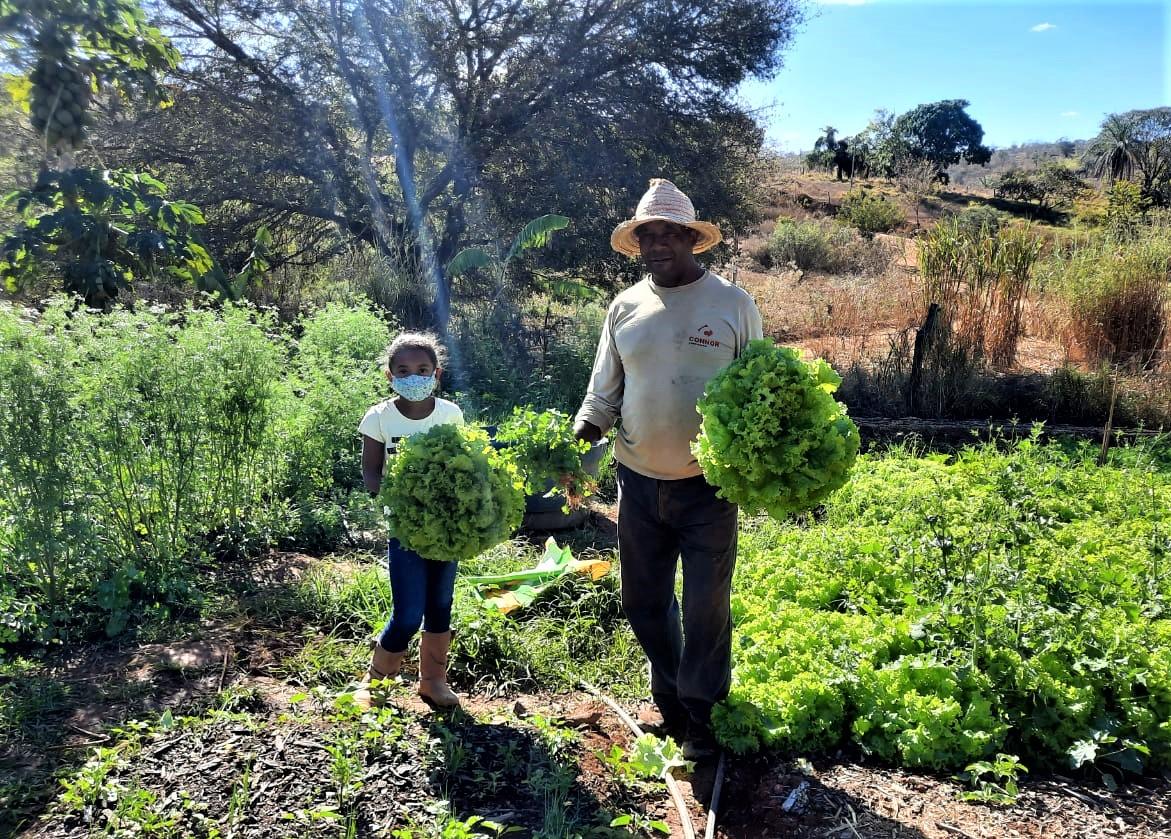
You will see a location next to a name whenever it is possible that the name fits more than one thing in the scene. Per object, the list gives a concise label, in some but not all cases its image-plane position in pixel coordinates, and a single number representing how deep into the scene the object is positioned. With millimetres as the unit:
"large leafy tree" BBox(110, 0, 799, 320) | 11359
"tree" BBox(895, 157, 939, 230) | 32781
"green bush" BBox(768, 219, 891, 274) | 22375
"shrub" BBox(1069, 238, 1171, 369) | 10328
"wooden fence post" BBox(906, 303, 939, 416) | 9492
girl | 3385
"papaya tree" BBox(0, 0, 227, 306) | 4523
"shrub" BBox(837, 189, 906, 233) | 27172
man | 3248
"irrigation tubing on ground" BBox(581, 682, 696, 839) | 2832
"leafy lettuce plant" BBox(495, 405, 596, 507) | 3400
